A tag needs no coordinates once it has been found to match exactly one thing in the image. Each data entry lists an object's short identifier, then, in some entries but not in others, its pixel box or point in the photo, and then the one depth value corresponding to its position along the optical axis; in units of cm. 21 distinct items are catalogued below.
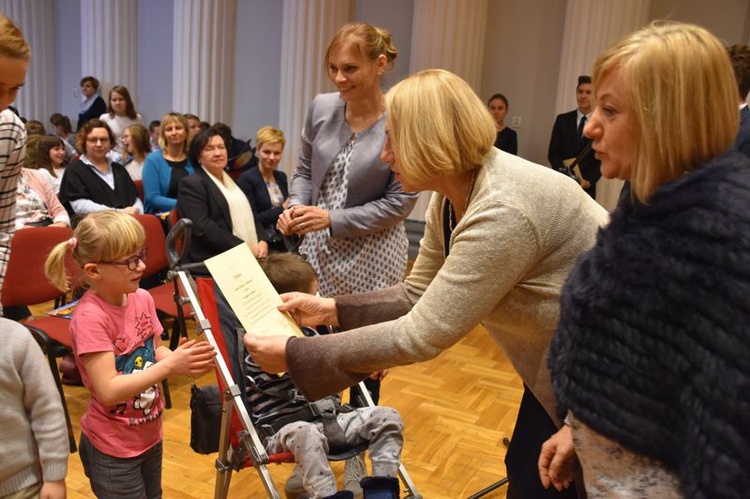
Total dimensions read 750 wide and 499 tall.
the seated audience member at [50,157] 574
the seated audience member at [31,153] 571
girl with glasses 201
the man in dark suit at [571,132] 705
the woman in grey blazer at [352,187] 254
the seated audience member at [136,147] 662
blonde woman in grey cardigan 144
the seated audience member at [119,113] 850
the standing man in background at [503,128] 839
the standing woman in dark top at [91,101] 1000
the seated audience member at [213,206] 436
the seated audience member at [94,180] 512
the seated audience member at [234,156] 696
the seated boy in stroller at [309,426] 221
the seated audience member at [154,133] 928
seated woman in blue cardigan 563
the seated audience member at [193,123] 708
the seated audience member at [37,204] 478
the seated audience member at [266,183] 543
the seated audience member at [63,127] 997
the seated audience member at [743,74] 275
